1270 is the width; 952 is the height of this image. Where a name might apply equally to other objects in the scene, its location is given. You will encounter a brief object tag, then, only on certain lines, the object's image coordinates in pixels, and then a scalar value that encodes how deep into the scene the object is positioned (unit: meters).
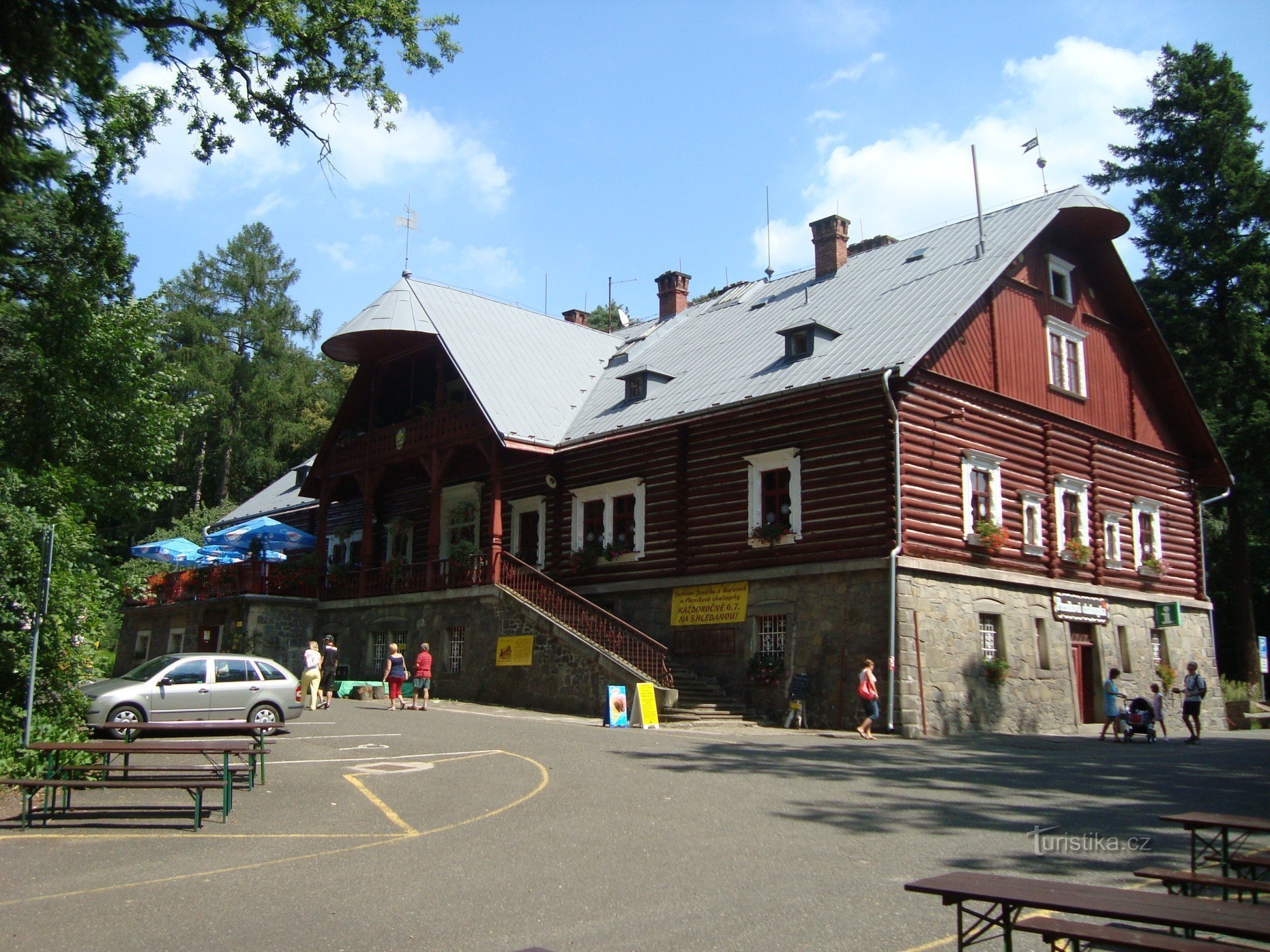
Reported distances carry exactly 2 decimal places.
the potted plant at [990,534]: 22.67
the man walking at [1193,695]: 21.08
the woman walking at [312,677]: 23.42
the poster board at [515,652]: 24.78
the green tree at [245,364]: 52.16
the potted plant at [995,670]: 22.14
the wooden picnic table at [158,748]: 10.68
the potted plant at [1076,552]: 25.09
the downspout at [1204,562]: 30.27
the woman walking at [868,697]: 19.59
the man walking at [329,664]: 26.75
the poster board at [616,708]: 20.34
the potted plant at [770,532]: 22.92
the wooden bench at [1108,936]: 4.48
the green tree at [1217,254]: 34.25
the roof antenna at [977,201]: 25.80
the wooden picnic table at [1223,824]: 7.34
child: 22.28
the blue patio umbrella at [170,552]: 35.47
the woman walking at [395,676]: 23.89
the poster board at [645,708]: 20.28
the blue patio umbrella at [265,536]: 34.00
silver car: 18.16
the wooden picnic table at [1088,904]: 4.68
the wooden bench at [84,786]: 10.20
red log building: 21.95
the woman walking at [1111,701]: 20.61
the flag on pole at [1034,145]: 28.27
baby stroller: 20.59
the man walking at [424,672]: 23.73
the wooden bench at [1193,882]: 5.89
